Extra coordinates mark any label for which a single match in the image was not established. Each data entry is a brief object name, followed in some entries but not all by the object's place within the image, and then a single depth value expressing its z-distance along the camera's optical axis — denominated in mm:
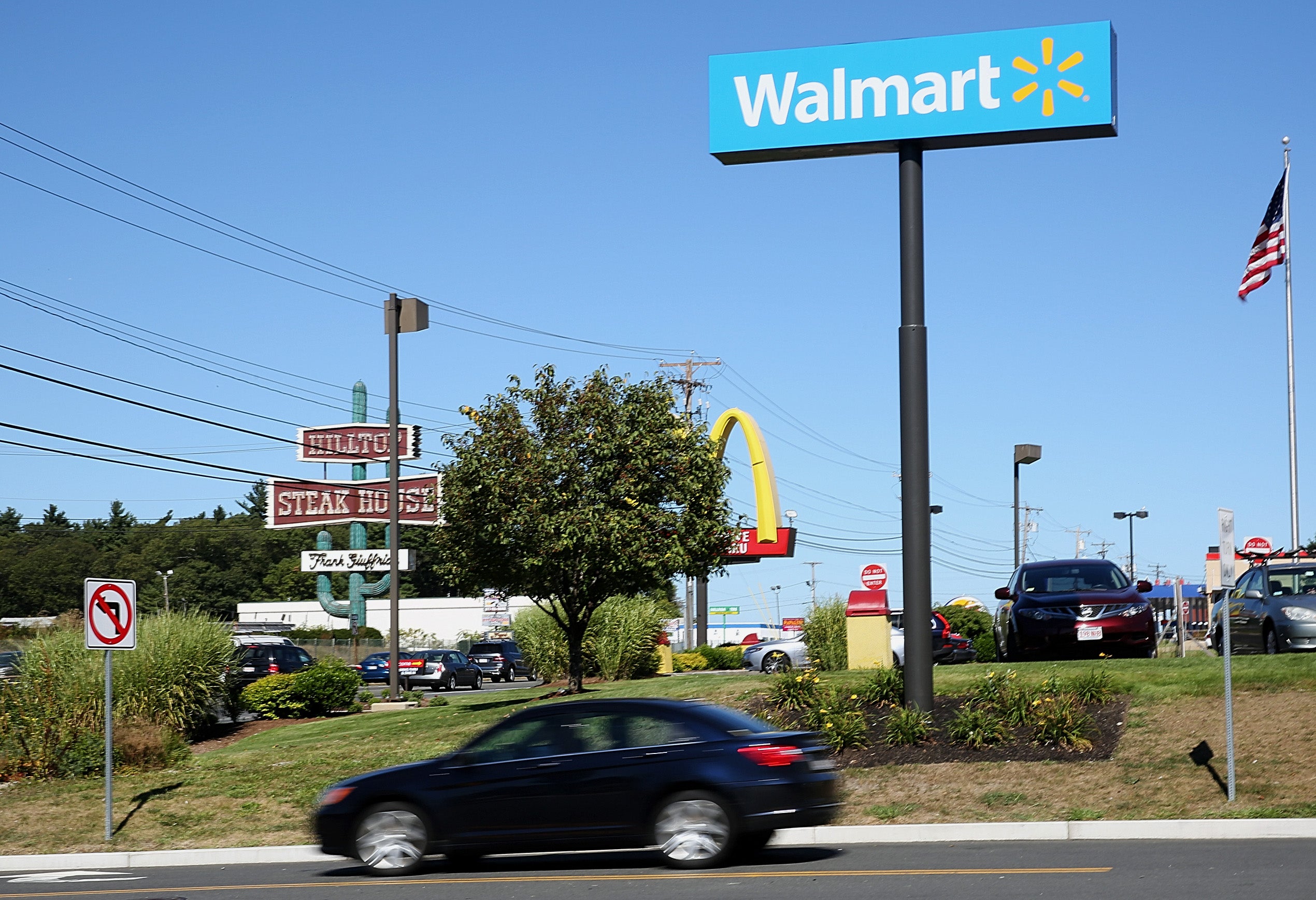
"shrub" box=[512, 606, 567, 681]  34594
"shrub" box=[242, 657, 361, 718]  27031
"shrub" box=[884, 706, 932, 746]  15531
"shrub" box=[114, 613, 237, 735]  22094
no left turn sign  15352
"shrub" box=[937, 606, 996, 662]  36219
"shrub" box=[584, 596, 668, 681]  33531
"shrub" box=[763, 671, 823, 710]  17000
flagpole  34094
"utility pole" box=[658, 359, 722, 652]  58156
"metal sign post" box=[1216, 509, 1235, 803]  12839
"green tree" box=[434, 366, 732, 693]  25672
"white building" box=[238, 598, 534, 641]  89000
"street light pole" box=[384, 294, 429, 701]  32656
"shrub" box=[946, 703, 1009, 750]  15273
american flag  33156
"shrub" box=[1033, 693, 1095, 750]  15078
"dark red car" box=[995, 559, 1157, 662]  20641
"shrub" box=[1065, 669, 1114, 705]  16391
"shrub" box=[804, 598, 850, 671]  26688
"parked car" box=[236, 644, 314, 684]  32594
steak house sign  71125
